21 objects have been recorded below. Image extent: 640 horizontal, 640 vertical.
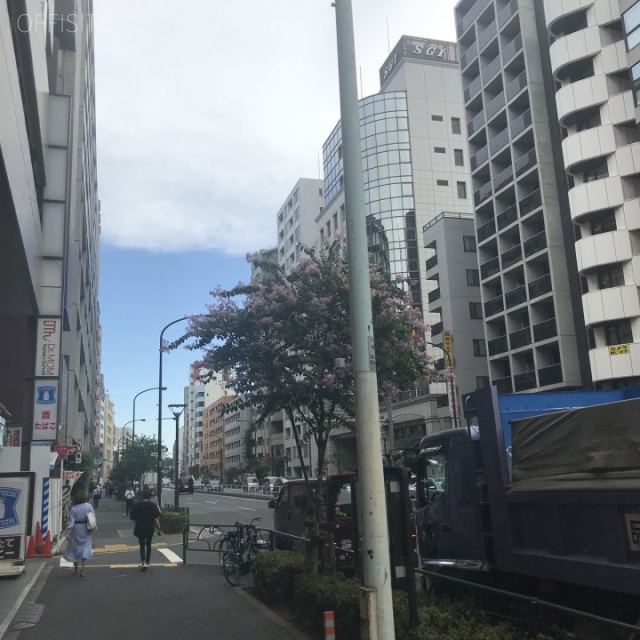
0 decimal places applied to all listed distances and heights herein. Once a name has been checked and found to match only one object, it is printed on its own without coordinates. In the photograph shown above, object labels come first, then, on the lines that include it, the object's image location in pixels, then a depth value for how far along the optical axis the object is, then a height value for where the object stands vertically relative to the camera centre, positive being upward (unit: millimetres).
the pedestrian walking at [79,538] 13555 -918
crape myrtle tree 12094 +2508
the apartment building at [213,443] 146625 +9307
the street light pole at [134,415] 60384 +6983
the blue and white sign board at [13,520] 13477 -509
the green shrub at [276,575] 9484 -1301
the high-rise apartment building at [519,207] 40031 +16541
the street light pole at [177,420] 28988 +2920
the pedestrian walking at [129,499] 39150 -628
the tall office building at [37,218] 10477 +5698
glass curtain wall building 65062 +28360
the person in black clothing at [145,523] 14414 -729
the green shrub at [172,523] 23578 -1226
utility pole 5621 +871
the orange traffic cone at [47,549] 17909 -1453
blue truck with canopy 5902 -223
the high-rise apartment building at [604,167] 34031 +15436
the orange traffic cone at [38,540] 17953 -1224
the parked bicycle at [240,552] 11852 -1214
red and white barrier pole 6418 -1350
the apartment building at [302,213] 94500 +37391
